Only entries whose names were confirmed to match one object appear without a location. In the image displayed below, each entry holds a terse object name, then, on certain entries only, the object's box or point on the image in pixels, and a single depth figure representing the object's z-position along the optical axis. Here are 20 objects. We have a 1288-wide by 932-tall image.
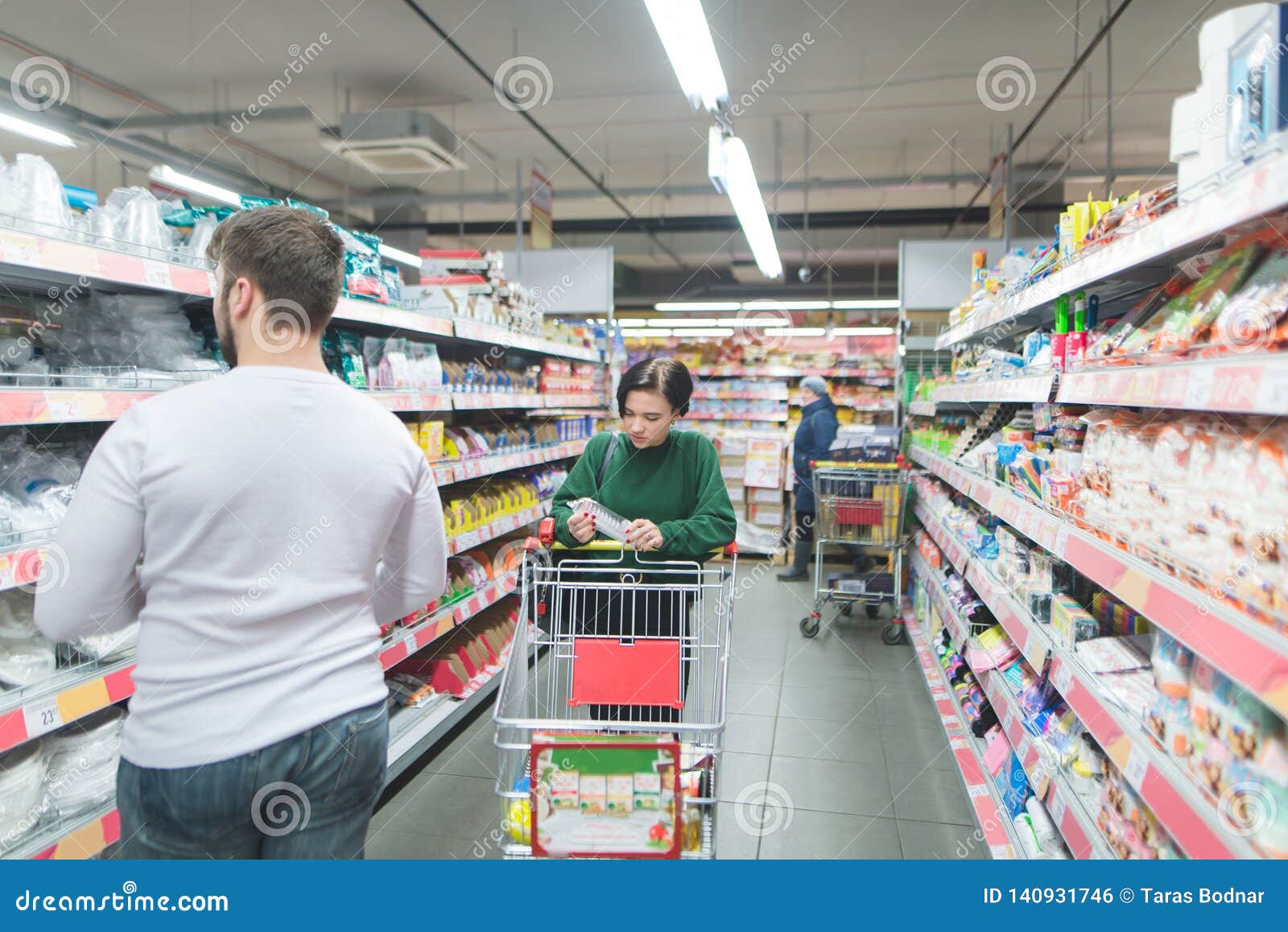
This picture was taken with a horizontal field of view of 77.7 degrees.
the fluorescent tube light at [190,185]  5.84
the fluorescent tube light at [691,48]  3.34
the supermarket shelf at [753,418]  9.36
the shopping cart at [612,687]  1.69
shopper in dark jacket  7.54
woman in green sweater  2.45
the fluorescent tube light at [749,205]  5.35
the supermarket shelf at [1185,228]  1.23
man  1.16
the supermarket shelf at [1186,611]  1.16
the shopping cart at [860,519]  5.79
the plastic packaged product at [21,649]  1.94
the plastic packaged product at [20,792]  1.88
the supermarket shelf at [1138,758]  1.30
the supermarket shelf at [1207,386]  1.17
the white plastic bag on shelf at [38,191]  1.94
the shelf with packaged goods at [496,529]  3.95
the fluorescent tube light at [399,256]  9.56
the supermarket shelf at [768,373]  9.02
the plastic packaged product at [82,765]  2.05
